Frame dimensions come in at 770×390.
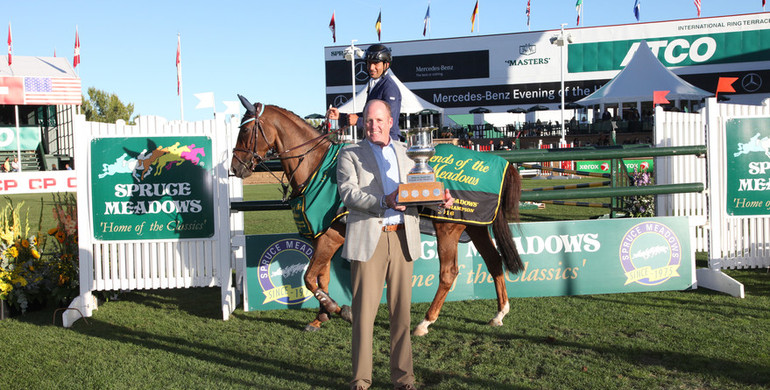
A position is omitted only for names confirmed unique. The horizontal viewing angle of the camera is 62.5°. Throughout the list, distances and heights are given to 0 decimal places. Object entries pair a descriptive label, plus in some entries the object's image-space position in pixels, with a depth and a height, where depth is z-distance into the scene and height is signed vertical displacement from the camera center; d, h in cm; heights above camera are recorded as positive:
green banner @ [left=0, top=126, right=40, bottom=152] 3300 +262
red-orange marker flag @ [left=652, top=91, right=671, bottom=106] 2036 +248
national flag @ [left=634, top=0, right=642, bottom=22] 4712 +1216
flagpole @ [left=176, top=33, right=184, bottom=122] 3199 +616
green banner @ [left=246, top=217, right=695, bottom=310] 651 -94
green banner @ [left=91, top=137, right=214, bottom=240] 642 -3
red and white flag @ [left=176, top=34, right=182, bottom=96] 3177 +625
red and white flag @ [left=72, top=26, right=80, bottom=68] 3384 +704
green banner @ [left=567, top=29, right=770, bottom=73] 4588 +904
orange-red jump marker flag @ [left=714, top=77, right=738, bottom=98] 1063 +146
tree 5762 +732
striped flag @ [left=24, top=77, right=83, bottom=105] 3139 +483
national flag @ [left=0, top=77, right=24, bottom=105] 3088 +476
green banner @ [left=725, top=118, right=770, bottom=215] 693 -2
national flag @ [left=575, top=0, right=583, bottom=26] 4806 +1291
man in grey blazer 388 -41
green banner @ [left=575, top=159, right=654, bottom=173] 1254 +19
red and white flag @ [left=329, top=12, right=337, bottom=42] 4959 +1203
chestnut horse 570 -35
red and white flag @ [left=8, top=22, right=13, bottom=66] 3188 +727
